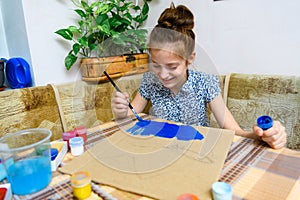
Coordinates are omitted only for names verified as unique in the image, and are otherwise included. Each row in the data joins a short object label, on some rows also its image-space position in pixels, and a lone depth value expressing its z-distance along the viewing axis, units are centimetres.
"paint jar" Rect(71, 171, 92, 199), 42
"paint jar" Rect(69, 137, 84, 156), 60
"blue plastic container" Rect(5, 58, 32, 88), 113
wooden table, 42
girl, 82
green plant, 120
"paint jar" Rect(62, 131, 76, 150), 66
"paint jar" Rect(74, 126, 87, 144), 67
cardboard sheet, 44
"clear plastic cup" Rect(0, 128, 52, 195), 45
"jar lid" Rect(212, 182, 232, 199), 38
